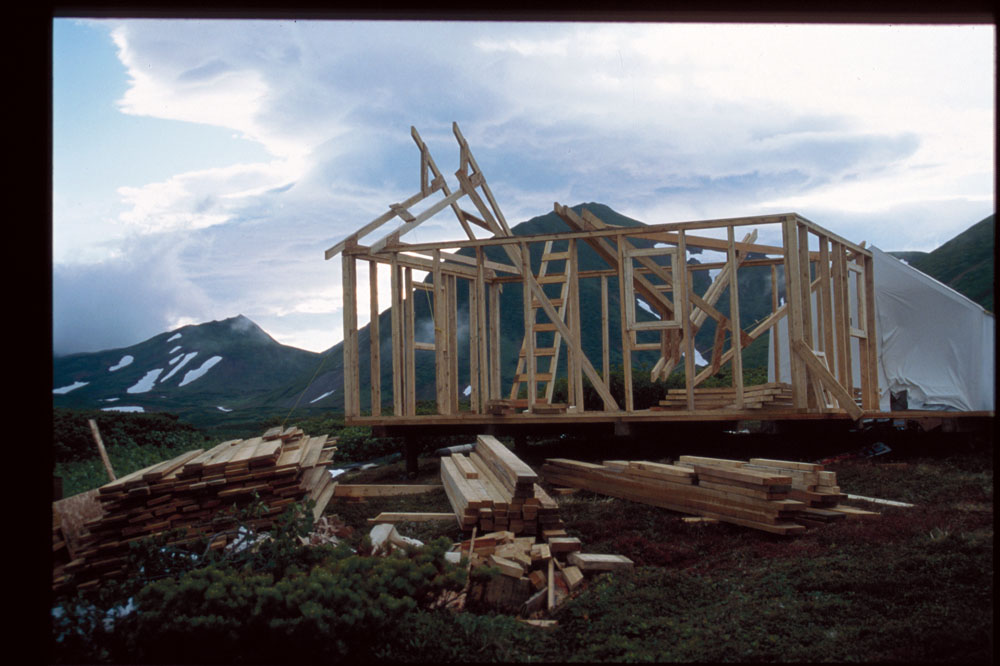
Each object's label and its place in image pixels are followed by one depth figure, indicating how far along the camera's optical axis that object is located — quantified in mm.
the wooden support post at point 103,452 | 8488
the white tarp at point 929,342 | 11430
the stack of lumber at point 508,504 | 6797
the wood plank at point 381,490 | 10172
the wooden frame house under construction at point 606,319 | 10344
